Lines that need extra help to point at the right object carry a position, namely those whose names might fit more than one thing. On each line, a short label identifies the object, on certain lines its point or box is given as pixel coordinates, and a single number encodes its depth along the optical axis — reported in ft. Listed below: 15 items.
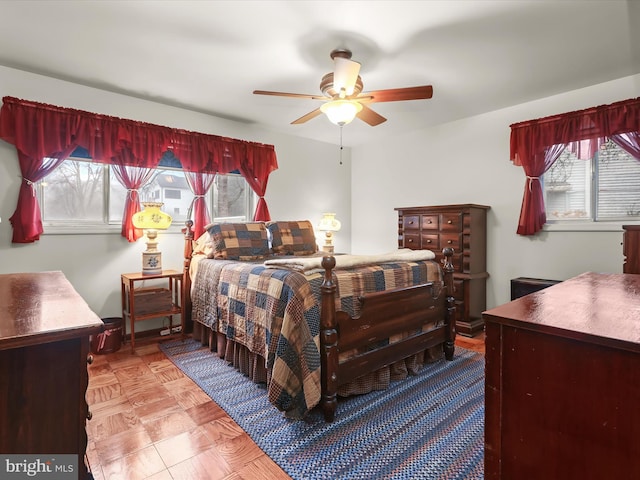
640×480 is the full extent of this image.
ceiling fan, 7.13
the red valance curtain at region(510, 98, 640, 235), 9.09
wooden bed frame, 6.03
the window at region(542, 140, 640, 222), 9.53
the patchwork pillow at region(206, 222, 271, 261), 10.41
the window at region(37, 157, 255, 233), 9.58
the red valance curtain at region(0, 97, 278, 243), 8.61
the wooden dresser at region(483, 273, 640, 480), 2.34
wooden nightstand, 9.53
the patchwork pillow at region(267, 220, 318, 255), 11.83
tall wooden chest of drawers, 11.34
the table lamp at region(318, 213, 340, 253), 14.53
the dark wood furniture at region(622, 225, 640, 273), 6.75
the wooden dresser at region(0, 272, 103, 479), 2.73
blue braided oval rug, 4.90
